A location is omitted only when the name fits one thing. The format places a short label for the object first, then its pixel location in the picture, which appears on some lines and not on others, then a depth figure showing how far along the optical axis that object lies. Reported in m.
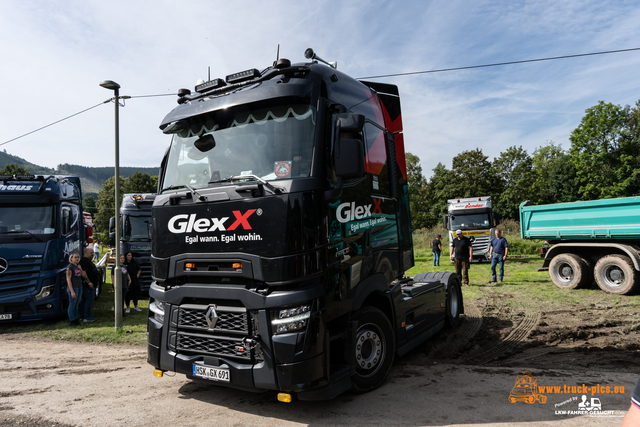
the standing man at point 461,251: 12.95
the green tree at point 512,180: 54.78
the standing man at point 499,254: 13.98
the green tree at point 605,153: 40.38
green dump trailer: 10.24
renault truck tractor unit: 3.64
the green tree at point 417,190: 56.69
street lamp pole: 8.23
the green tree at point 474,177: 51.41
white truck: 20.97
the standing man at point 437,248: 20.36
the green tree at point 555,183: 52.72
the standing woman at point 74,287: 9.14
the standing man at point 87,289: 9.60
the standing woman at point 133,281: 10.45
